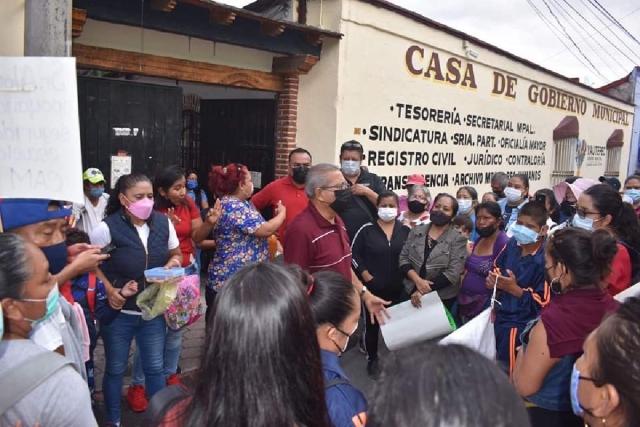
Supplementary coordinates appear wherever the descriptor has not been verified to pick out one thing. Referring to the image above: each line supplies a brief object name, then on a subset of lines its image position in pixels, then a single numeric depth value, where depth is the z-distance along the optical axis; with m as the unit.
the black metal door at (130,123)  5.54
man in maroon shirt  3.51
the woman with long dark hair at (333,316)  1.87
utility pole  2.73
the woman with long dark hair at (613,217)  3.70
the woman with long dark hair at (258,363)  1.38
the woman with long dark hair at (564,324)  2.40
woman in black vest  3.45
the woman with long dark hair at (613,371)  1.53
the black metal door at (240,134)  7.40
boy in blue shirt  3.49
